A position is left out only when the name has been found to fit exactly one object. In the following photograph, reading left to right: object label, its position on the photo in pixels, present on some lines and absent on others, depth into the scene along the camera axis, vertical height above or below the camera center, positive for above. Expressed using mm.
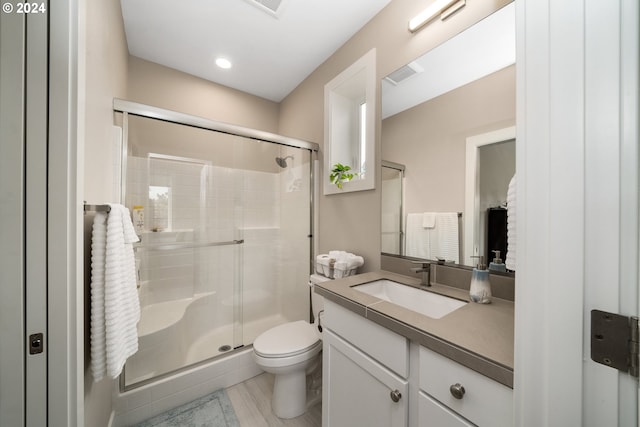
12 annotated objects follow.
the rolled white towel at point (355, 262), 1533 -337
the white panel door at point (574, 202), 340 +19
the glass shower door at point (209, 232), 1585 -170
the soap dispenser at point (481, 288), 930 -311
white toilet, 1338 -899
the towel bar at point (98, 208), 768 +14
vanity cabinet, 772 -629
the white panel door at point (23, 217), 601 -14
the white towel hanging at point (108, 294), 789 -295
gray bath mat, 1352 -1266
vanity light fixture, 1111 +1040
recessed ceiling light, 1959 +1314
